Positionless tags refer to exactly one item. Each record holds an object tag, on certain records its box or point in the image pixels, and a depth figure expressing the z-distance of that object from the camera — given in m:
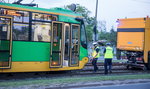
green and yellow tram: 11.45
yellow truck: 17.05
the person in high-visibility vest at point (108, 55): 14.99
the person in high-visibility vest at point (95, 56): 15.62
